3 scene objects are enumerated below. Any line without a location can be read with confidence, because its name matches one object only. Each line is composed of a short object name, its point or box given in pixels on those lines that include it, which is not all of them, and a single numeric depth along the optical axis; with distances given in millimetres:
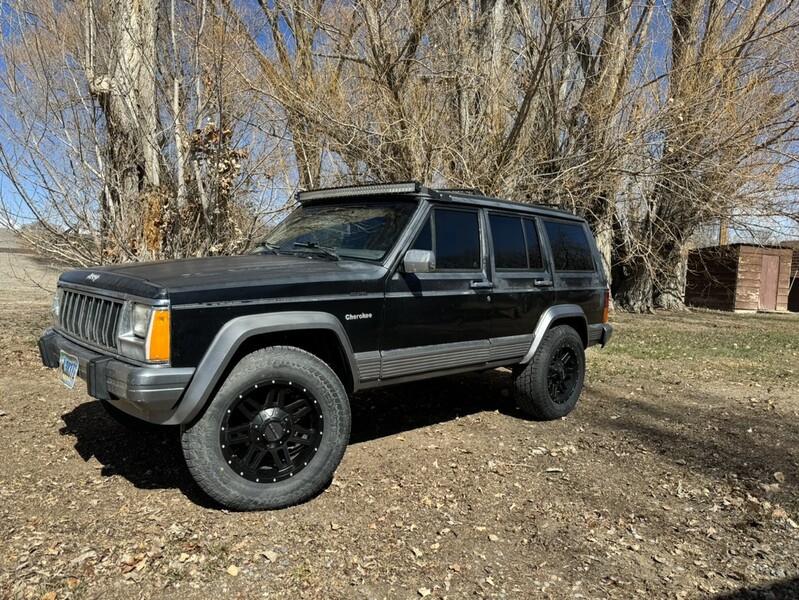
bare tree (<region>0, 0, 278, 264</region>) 6781
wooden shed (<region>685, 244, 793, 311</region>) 20008
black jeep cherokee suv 3127
